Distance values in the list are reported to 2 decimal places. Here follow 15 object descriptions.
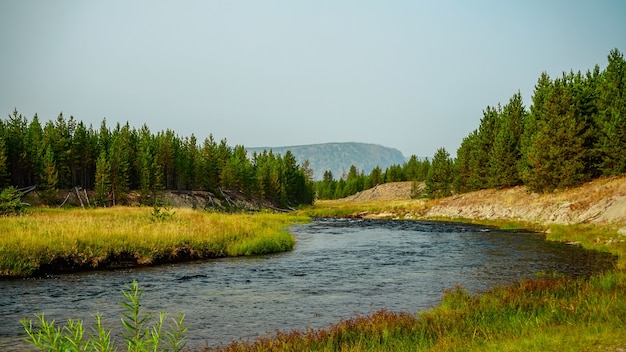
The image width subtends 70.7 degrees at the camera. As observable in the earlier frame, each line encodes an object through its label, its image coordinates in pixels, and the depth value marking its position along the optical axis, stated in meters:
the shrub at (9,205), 36.00
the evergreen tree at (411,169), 176.68
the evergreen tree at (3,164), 67.81
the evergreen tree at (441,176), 92.06
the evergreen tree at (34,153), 75.88
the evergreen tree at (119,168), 79.50
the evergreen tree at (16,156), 76.44
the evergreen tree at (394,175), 183.21
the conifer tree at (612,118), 45.47
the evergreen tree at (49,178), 72.50
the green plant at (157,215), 33.50
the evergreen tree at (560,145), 50.22
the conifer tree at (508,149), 64.62
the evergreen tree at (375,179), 188.12
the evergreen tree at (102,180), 75.69
